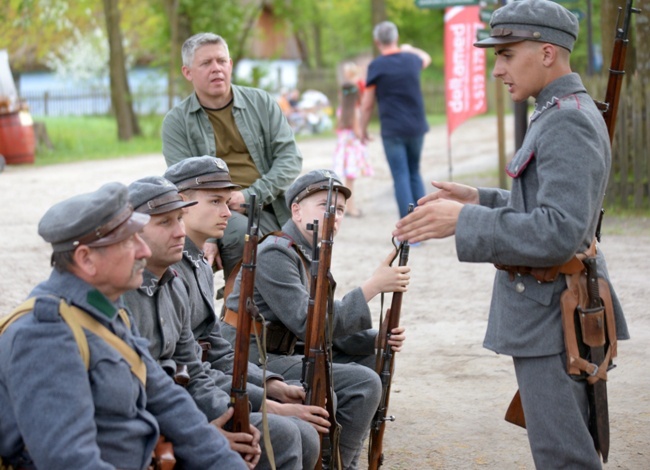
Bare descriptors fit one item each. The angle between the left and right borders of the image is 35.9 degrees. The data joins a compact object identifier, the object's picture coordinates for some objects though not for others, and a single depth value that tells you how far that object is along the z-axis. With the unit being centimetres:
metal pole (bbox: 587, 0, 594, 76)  2067
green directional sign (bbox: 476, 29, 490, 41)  1245
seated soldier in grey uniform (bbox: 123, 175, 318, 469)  355
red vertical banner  1453
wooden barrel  2062
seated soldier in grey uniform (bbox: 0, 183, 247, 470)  272
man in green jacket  584
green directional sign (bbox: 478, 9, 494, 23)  1303
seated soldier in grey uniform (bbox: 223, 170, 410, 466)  435
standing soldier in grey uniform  323
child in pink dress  1370
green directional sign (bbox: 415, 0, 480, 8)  1284
